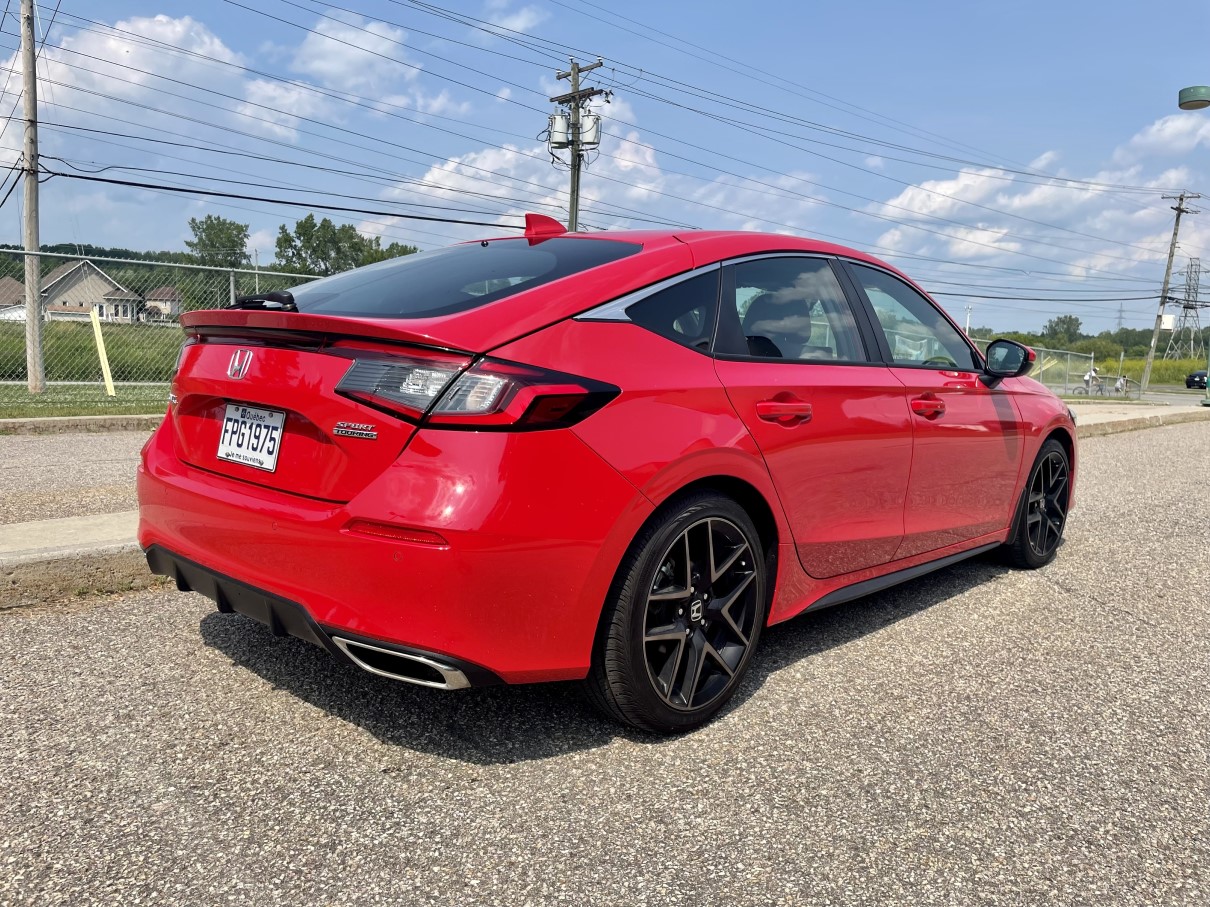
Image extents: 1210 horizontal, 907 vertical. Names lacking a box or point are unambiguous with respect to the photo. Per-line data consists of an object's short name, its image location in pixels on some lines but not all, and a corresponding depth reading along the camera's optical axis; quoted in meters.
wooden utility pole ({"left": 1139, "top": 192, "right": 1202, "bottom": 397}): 51.97
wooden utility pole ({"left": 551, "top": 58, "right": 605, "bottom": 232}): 29.84
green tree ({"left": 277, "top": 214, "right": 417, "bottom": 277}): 73.94
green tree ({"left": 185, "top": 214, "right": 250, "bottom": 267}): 73.45
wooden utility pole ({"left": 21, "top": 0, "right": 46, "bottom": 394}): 19.59
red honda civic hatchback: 2.27
